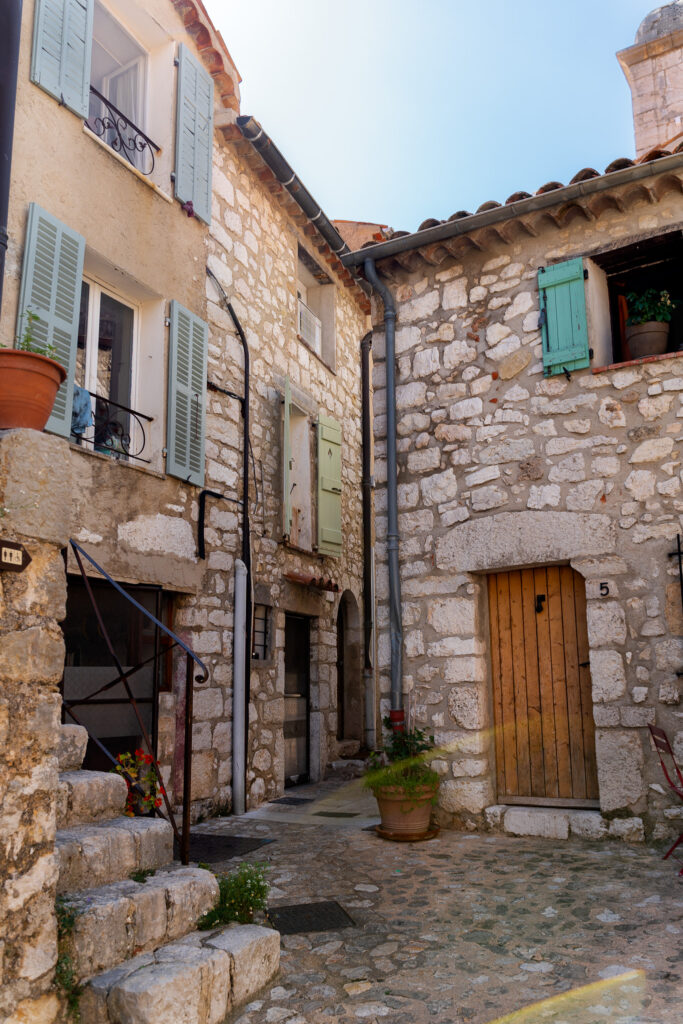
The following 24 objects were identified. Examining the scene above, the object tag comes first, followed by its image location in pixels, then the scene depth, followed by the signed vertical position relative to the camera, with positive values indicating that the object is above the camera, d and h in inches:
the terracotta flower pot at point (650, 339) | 230.9 +92.7
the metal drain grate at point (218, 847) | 206.1 -45.5
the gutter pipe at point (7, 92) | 131.7 +93.3
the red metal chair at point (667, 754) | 182.2 -19.9
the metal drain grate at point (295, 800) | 299.7 -46.0
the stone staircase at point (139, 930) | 104.0 -35.0
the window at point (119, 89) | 257.6 +195.6
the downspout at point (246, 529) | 289.9 +51.5
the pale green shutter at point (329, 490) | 361.1 +81.7
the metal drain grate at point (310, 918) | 151.6 -46.0
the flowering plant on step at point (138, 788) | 141.3 -21.3
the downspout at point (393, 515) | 245.1 +49.0
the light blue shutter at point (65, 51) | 214.4 +166.2
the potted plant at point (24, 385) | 104.1 +36.9
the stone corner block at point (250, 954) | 117.9 -41.2
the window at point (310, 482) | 352.8 +83.8
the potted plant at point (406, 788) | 220.8 -30.7
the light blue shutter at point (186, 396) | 254.5 +87.8
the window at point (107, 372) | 236.1 +89.7
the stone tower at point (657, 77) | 350.3 +254.0
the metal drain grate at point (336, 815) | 267.5 -45.8
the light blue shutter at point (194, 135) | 272.2 +181.8
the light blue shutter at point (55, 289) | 203.7 +97.5
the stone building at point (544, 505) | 213.9 +47.0
